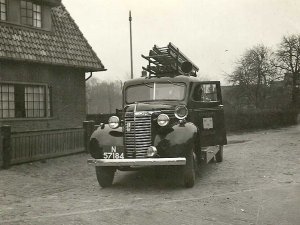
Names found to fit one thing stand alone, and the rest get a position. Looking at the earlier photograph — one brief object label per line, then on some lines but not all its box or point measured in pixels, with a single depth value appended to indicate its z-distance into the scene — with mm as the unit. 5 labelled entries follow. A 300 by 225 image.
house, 14211
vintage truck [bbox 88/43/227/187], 7742
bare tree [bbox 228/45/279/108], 39562
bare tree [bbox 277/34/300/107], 38812
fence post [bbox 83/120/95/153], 14070
